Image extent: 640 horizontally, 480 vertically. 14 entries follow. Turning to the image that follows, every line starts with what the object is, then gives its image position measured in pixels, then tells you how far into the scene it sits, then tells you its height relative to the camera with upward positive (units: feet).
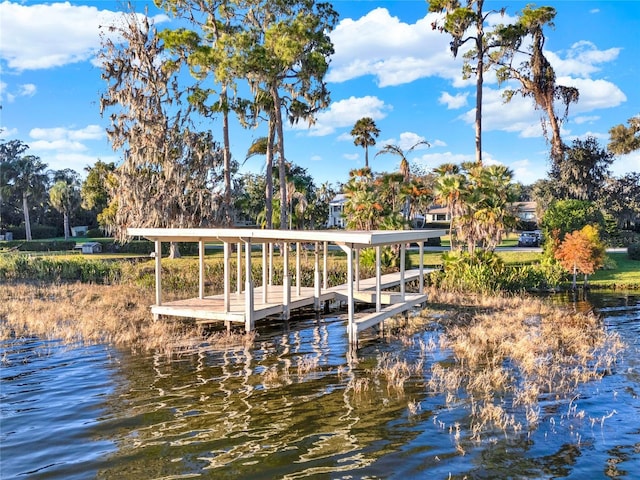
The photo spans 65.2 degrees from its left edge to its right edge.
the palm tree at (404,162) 110.54 +16.07
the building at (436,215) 258.98 +9.66
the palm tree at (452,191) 79.36 +6.63
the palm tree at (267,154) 100.60 +18.69
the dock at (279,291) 43.47 -6.73
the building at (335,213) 270.46 +12.59
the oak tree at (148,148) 100.42 +18.41
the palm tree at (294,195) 131.23 +10.84
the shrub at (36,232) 202.59 +3.51
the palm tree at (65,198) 193.77 +16.26
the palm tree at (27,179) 192.03 +23.92
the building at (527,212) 249.96 +9.91
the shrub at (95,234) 209.15 +2.27
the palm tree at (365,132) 173.47 +35.91
